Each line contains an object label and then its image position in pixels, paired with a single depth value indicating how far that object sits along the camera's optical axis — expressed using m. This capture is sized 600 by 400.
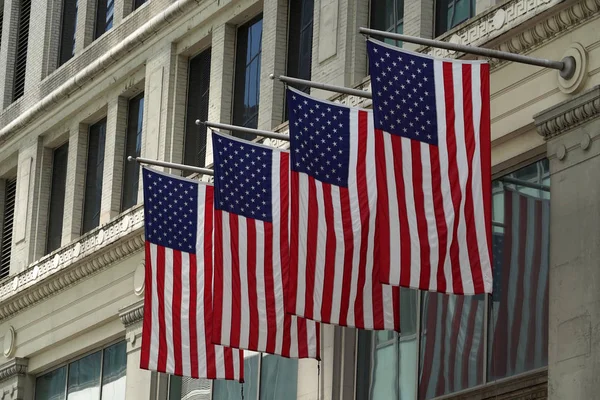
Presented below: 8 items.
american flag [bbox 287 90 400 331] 22.56
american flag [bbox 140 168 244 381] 27.06
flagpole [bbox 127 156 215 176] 28.95
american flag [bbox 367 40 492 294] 21.03
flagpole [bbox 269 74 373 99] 24.28
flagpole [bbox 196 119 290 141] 26.80
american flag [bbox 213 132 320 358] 24.89
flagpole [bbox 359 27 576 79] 22.00
